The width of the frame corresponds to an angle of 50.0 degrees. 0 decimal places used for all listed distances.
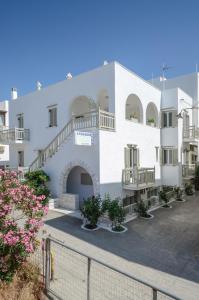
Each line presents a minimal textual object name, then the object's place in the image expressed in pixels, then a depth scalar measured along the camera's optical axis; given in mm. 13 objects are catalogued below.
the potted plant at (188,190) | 21234
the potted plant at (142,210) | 13922
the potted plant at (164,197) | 16688
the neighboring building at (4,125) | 28630
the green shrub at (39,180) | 14932
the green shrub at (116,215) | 11375
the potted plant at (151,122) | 18323
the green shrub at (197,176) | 22172
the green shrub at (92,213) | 11500
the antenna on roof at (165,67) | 23359
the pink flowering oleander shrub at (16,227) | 5352
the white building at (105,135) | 13266
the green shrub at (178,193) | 18953
